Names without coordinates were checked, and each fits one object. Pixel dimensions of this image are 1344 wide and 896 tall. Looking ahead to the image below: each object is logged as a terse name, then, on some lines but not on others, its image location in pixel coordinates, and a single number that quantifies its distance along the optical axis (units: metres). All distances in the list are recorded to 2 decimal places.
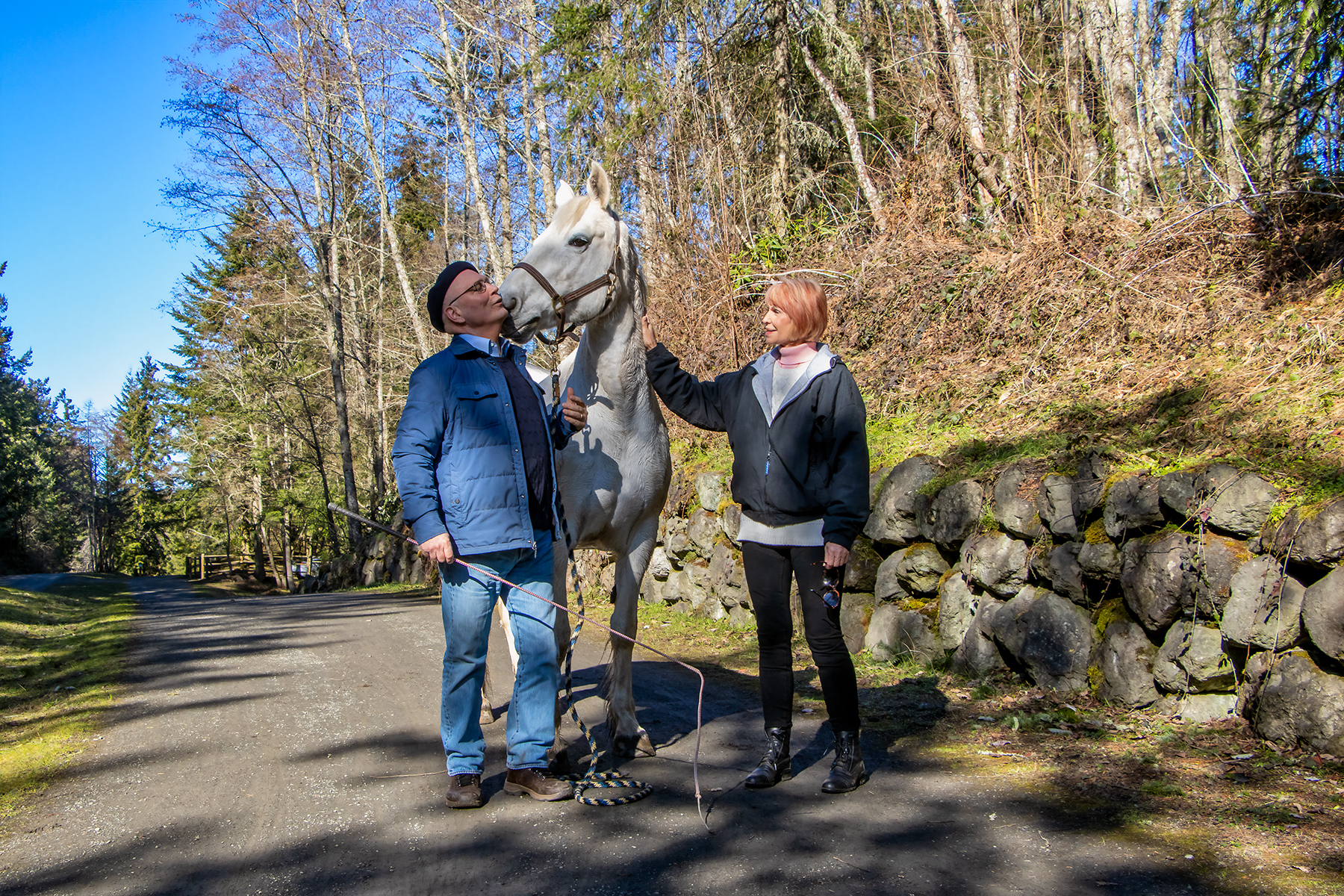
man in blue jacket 3.43
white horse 4.05
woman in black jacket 3.55
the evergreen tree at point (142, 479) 55.03
